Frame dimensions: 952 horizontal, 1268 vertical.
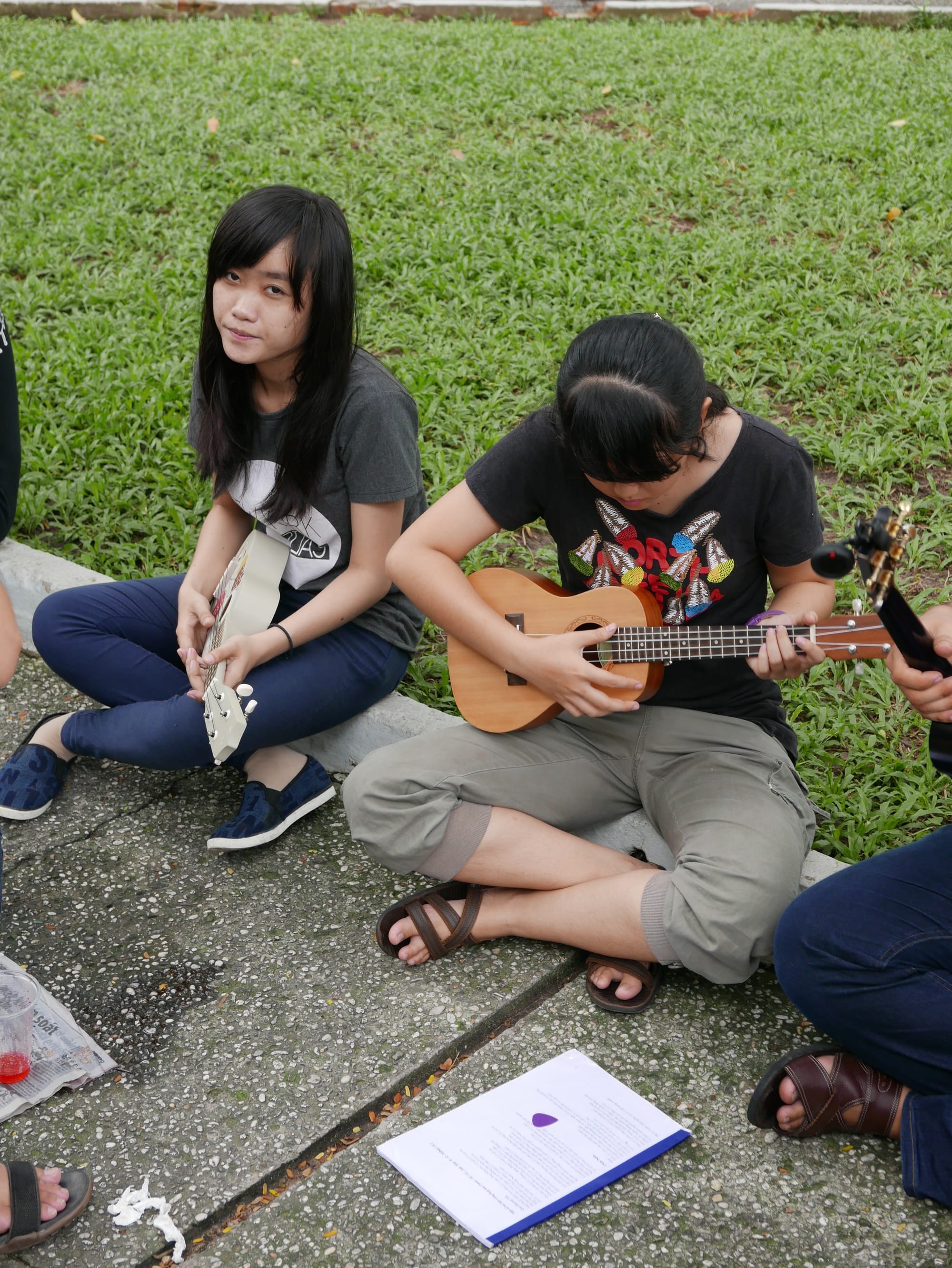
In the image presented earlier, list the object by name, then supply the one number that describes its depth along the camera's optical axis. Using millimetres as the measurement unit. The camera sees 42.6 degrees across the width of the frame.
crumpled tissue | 2033
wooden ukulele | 2357
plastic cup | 2285
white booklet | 2078
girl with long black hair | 2820
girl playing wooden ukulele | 2367
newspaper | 2289
